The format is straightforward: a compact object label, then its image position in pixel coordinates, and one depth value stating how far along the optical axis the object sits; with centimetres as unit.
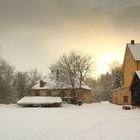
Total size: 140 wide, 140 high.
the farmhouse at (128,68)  2807
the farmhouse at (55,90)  3409
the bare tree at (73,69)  3188
